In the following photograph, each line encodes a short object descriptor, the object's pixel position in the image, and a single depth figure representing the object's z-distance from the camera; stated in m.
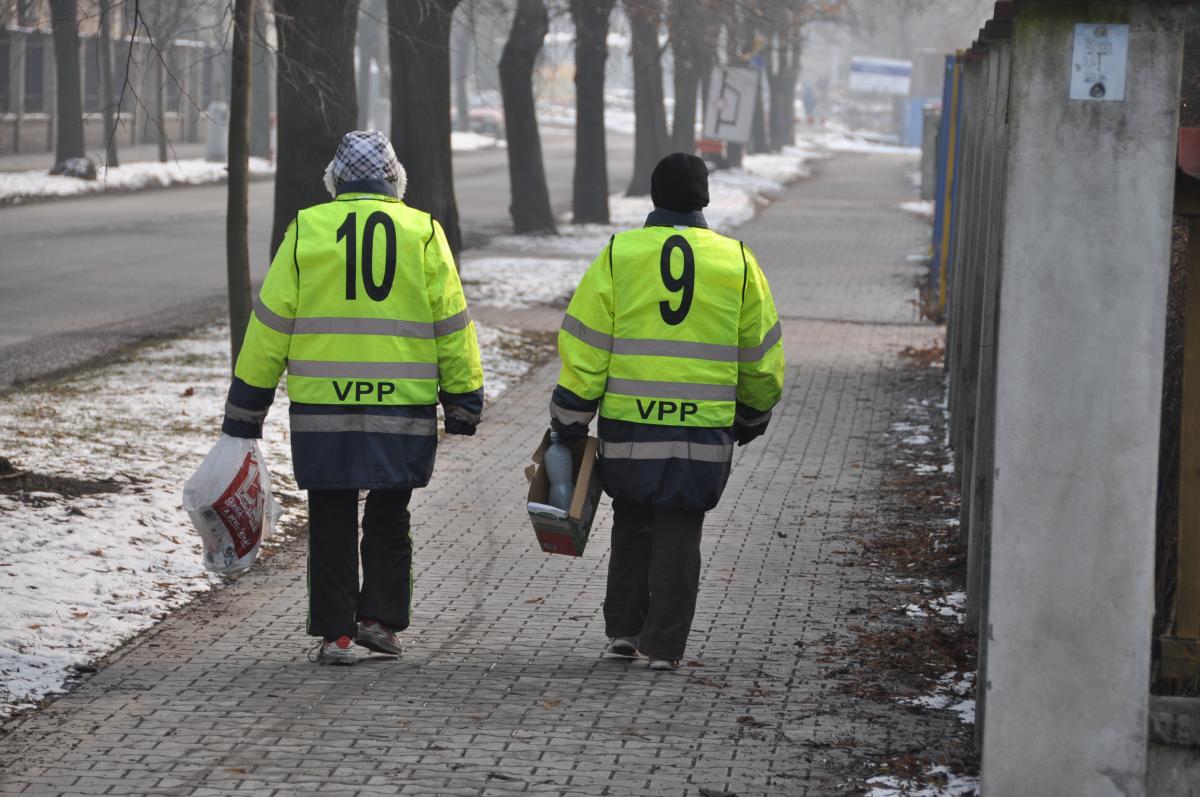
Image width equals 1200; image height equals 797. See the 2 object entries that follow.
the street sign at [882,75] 149.87
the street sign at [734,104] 63.97
